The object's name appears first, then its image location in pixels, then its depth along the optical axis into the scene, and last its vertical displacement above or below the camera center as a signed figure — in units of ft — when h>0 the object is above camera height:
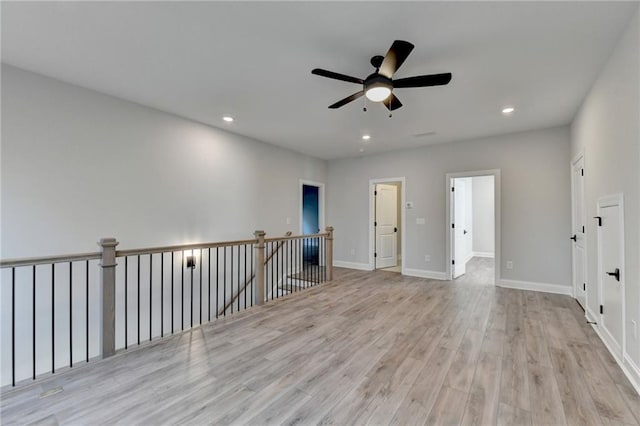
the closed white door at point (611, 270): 7.68 -1.68
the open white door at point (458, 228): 18.11 -0.92
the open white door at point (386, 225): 21.95 -0.85
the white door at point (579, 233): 11.95 -0.87
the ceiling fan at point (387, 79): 6.93 +3.75
